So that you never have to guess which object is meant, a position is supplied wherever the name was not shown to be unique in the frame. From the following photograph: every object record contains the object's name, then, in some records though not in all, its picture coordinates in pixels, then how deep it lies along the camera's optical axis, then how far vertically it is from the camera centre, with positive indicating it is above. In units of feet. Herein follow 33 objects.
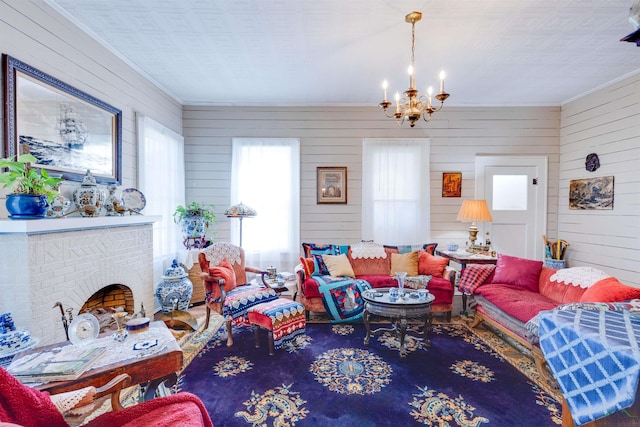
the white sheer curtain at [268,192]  15.99 +0.70
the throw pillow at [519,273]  11.23 -2.52
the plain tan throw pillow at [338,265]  12.93 -2.57
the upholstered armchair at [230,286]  10.04 -3.06
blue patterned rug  6.63 -4.59
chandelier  8.02 +2.89
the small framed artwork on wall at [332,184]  16.33 +1.15
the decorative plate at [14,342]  5.51 -2.57
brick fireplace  6.28 -1.46
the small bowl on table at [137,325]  5.98 -2.38
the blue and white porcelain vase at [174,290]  11.59 -3.23
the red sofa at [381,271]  12.05 -2.83
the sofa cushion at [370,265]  13.73 -2.69
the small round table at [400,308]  9.29 -3.17
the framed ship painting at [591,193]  13.48 +0.60
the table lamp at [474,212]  14.08 -0.29
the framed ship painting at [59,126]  7.09 +2.20
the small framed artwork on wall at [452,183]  16.35 +1.22
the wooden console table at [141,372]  4.55 -2.68
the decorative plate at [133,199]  10.98 +0.22
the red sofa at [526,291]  8.07 -2.93
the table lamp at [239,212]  13.52 -0.29
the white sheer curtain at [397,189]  16.20 +0.89
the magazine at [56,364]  4.53 -2.49
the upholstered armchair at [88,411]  3.65 -2.74
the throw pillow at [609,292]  7.46 -2.17
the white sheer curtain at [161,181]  12.44 +1.06
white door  16.28 +0.53
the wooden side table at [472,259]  13.51 -2.38
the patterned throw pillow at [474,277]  11.89 -2.79
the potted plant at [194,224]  13.89 -0.85
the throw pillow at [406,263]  13.33 -2.54
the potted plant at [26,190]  6.16 +0.32
